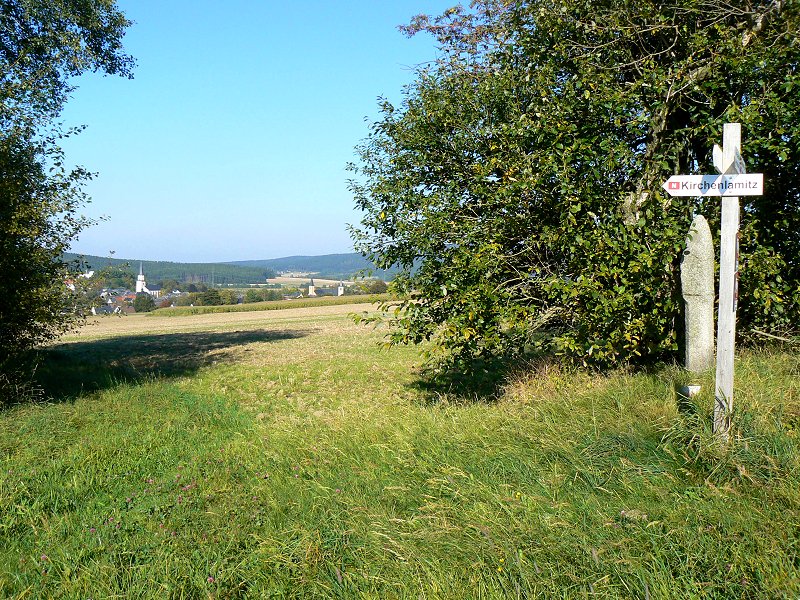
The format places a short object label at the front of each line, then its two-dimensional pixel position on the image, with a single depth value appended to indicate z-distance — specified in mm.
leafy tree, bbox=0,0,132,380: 11312
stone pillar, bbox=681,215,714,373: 6785
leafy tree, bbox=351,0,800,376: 7469
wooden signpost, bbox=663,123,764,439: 4910
